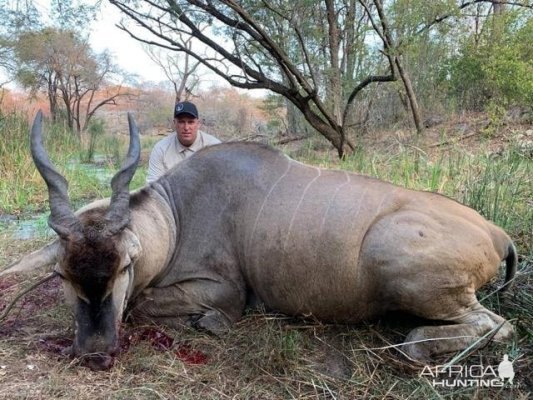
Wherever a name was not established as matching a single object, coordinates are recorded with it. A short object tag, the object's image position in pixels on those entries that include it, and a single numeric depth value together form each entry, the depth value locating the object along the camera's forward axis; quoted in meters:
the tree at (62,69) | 23.62
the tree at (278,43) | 8.24
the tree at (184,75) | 25.73
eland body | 2.37
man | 4.54
